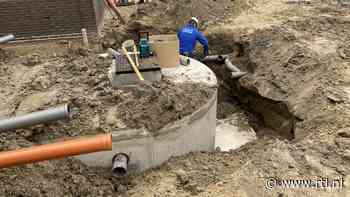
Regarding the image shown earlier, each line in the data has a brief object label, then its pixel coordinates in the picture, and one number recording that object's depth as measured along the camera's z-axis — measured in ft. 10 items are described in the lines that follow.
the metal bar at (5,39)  25.61
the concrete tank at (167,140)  18.13
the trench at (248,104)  24.49
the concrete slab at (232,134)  24.82
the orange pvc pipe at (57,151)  13.05
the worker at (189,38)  28.25
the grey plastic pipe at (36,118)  15.16
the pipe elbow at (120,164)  17.39
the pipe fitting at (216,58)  31.19
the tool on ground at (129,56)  19.60
